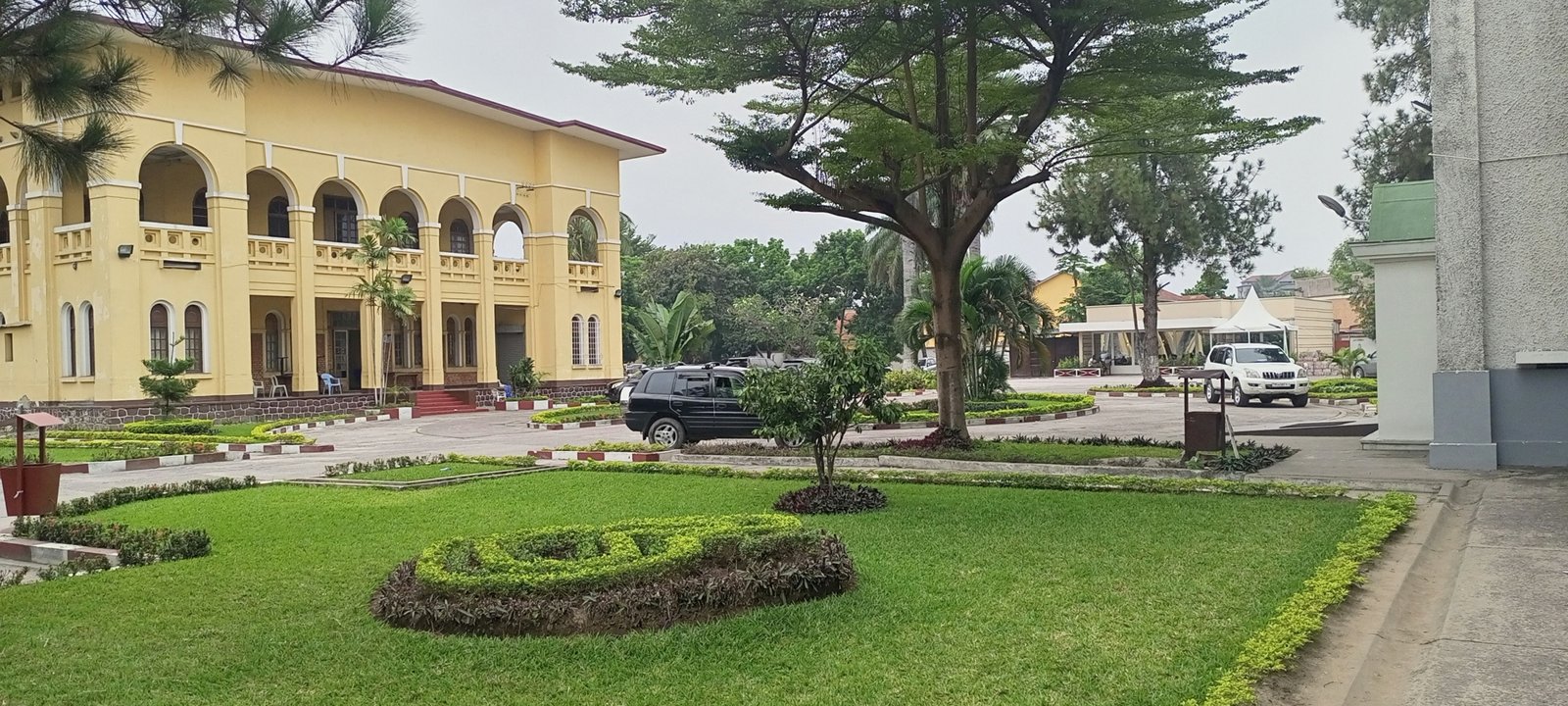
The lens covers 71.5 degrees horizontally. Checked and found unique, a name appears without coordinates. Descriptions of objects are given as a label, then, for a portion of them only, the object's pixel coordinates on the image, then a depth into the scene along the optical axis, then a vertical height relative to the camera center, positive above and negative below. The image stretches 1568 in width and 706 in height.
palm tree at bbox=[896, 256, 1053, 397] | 27.00 +1.08
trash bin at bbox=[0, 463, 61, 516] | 11.09 -1.03
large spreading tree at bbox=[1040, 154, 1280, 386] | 38.12 +5.03
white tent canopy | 43.47 +1.33
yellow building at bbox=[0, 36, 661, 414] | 27.33 +3.74
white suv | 27.12 -0.56
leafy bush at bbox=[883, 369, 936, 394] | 36.53 -0.60
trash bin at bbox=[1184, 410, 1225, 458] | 13.80 -1.00
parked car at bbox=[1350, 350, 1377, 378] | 39.25 -0.70
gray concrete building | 12.25 +1.26
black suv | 18.27 -0.65
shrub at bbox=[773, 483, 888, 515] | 10.31 -1.30
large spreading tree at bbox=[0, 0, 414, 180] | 6.70 +2.17
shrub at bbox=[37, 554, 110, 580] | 8.03 -1.38
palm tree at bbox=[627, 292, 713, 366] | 35.19 +1.29
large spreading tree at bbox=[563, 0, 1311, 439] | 13.53 +3.84
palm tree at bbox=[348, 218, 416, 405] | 30.98 +3.11
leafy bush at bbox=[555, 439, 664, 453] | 17.20 -1.22
